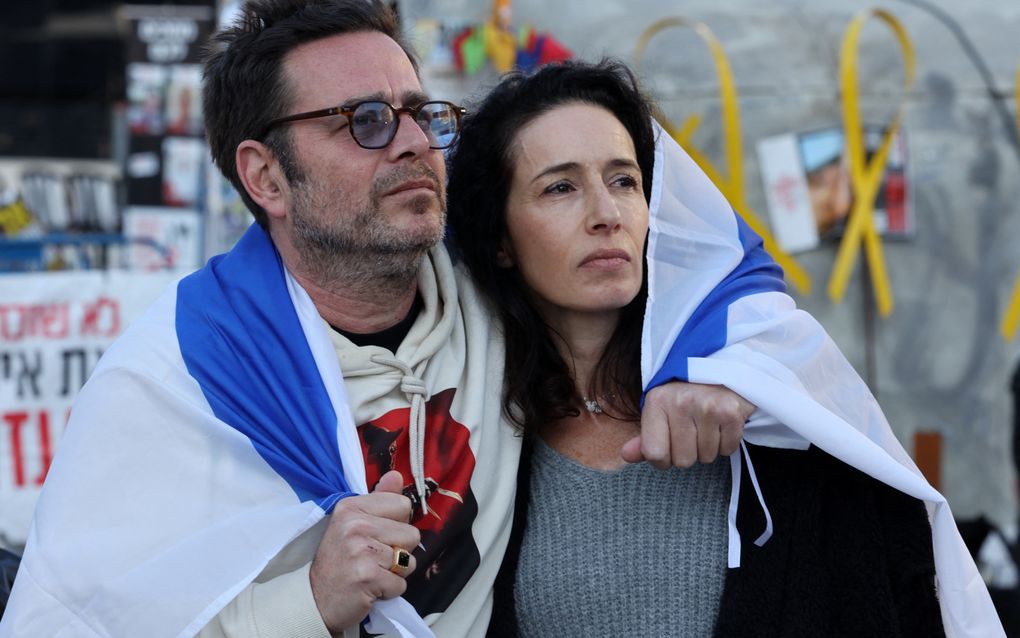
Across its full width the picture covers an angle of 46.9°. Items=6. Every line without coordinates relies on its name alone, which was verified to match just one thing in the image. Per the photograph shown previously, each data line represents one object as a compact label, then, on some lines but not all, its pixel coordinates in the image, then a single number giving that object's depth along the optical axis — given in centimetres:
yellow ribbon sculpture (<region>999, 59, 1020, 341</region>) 598
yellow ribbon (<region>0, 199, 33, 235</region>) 638
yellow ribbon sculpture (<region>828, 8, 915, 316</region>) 595
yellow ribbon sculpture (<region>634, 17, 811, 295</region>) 600
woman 228
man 212
